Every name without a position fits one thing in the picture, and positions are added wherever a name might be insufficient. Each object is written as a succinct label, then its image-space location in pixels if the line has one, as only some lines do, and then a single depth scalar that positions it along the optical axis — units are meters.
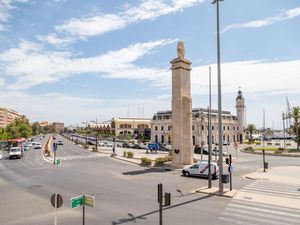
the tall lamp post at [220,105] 15.90
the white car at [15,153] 37.13
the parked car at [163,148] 54.53
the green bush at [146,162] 28.98
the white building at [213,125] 71.89
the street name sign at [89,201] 8.41
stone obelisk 27.12
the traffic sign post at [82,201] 8.31
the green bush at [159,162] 28.46
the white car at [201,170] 21.37
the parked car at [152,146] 48.33
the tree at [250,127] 80.93
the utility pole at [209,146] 17.41
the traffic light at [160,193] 9.57
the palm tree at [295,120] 46.56
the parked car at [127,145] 61.61
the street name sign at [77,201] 8.27
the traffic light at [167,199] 9.58
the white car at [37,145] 56.44
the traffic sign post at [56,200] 8.65
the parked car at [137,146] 59.57
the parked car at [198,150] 46.44
